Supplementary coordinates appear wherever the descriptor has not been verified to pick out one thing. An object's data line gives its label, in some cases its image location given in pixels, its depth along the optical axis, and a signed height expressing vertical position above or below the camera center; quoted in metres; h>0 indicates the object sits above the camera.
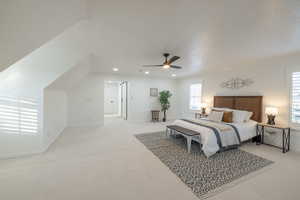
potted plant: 6.95 -0.04
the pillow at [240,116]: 3.90 -0.50
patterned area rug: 2.04 -1.28
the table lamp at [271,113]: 3.44 -0.36
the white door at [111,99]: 9.12 -0.10
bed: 2.99 -0.75
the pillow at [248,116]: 3.98 -0.51
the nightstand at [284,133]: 3.21 -0.88
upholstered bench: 3.13 -0.86
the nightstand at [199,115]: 5.46 -0.71
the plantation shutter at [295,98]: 3.26 +0.05
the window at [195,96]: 6.49 +0.14
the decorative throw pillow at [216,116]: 4.09 -0.55
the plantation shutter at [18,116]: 2.66 -0.41
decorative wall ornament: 4.35 +0.57
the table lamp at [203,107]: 5.63 -0.38
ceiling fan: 3.29 +0.89
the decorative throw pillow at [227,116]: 3.96 -0.53
